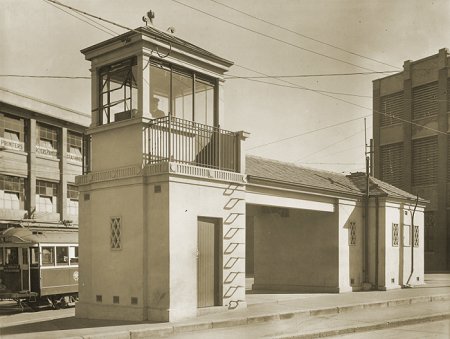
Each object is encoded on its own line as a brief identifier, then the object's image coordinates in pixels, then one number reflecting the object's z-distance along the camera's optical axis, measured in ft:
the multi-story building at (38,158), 96.58
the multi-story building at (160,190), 43.29
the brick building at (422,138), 118.42
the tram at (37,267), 60.80
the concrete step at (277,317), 38.86
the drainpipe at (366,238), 71.31
